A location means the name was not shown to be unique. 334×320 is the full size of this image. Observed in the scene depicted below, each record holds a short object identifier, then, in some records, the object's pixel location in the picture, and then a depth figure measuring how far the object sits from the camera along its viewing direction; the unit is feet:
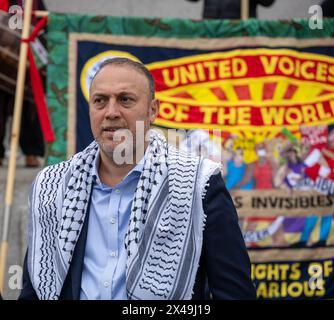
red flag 14.94
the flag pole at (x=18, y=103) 14.96
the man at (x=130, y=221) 7.03
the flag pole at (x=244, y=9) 16.86
